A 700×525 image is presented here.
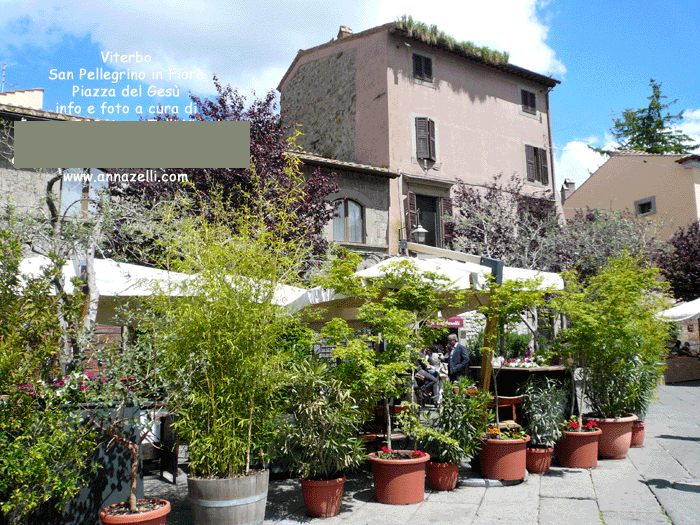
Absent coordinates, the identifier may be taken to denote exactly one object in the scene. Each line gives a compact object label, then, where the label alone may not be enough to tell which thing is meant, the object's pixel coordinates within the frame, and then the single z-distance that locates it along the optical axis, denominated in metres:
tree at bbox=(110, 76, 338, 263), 11.25
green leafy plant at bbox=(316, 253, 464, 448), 5.34
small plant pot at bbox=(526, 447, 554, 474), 6.52
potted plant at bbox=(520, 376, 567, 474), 6.53
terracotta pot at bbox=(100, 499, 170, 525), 3.86
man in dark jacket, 11.77
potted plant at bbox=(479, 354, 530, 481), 6.08
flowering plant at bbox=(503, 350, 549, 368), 7.58
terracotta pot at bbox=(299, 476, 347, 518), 5.11
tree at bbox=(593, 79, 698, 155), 32.72
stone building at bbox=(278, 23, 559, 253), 19.39
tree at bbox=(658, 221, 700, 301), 21.61
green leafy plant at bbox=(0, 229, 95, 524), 3.51
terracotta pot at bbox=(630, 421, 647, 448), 8.05
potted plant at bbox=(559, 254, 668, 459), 6.59
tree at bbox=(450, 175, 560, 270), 18.67
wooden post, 6.32
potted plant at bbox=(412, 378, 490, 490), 5.89
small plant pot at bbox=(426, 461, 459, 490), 5.89
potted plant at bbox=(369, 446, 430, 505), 5.45
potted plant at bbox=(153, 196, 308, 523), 4.46
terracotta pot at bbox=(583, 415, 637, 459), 7.19
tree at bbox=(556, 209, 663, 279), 19.72
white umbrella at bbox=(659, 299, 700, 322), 15.04
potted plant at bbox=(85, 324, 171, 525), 4.04
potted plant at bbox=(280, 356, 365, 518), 5.10
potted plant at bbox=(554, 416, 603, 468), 6.73
